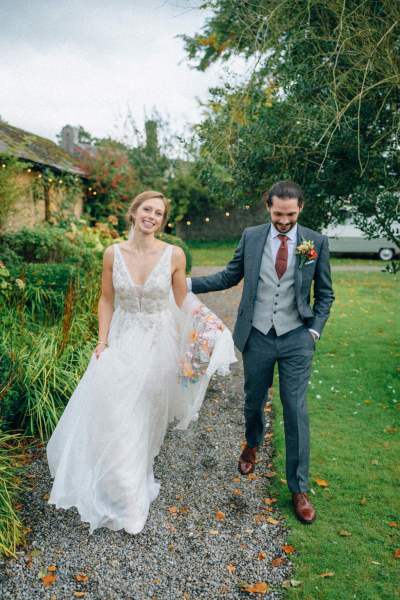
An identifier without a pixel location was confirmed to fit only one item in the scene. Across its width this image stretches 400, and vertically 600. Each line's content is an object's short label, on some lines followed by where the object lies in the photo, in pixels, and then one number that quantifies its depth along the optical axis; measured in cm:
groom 330
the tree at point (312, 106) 482
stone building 1227
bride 313
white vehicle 1903
